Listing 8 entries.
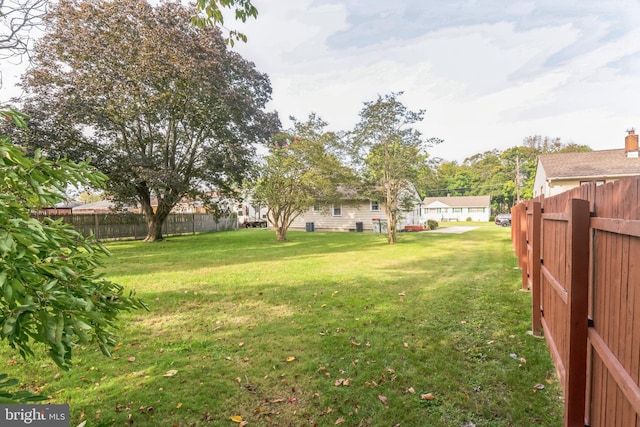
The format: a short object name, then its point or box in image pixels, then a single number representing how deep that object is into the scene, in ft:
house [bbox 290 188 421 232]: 82.07
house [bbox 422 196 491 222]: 163.63
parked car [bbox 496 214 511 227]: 101.63
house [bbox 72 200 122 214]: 124.26
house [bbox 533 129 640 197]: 57.53
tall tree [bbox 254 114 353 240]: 52.70
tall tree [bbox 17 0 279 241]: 43.04
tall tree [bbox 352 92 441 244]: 48.16
